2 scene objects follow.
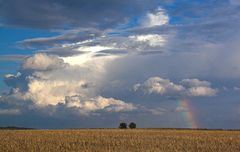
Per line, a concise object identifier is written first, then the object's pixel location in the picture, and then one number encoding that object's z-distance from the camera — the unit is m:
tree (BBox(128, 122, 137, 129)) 132.44
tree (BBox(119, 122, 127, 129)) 127.50
